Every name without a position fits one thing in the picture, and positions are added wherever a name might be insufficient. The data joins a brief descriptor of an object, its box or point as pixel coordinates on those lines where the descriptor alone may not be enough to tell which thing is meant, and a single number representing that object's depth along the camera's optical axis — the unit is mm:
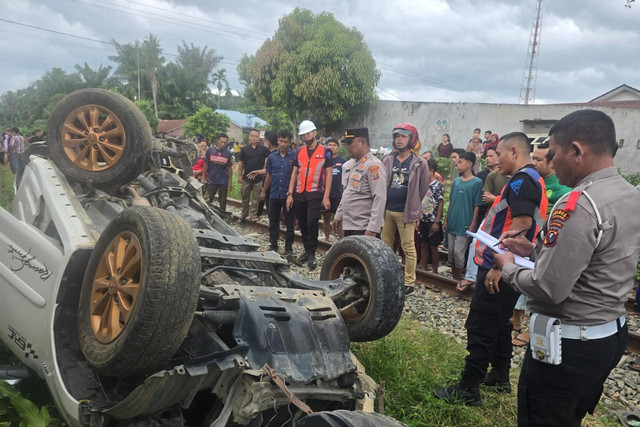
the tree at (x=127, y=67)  49812
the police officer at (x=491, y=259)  3070
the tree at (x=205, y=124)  31750
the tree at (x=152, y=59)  49309
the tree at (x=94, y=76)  50562
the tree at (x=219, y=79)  63875
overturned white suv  2150
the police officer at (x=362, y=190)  5309
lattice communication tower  40962
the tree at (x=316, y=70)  25016
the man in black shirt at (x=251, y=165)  9836
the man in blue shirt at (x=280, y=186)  7766
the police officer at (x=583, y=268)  2000
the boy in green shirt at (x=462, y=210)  6242
